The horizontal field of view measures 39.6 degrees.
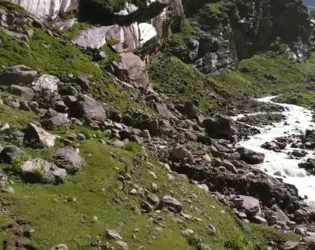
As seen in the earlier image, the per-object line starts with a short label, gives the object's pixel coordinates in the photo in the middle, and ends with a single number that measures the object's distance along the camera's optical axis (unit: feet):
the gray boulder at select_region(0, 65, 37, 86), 85.37
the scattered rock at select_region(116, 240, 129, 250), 42.93
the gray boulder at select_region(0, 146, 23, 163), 51.11
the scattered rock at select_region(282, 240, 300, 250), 62.28
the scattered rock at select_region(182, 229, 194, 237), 52.03
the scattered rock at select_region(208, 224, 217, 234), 56.30
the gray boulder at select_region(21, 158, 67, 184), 49.70
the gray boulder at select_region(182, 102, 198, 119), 164.04
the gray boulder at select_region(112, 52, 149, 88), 161.11
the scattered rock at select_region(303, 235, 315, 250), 65.10
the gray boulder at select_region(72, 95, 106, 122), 81.66
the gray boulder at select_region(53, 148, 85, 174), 53.93
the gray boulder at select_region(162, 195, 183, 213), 56.27
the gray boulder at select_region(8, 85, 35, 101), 80.59
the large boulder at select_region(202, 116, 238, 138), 153.89
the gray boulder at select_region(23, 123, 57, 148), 57.47
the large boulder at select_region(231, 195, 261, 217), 73.77
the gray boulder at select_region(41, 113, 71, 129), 68.98
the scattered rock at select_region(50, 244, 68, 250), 38.65
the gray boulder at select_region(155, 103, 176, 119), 138.93
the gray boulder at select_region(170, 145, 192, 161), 84.56
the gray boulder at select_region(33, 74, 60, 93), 89.88
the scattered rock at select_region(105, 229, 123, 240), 43.78
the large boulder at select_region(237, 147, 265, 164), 123.03
